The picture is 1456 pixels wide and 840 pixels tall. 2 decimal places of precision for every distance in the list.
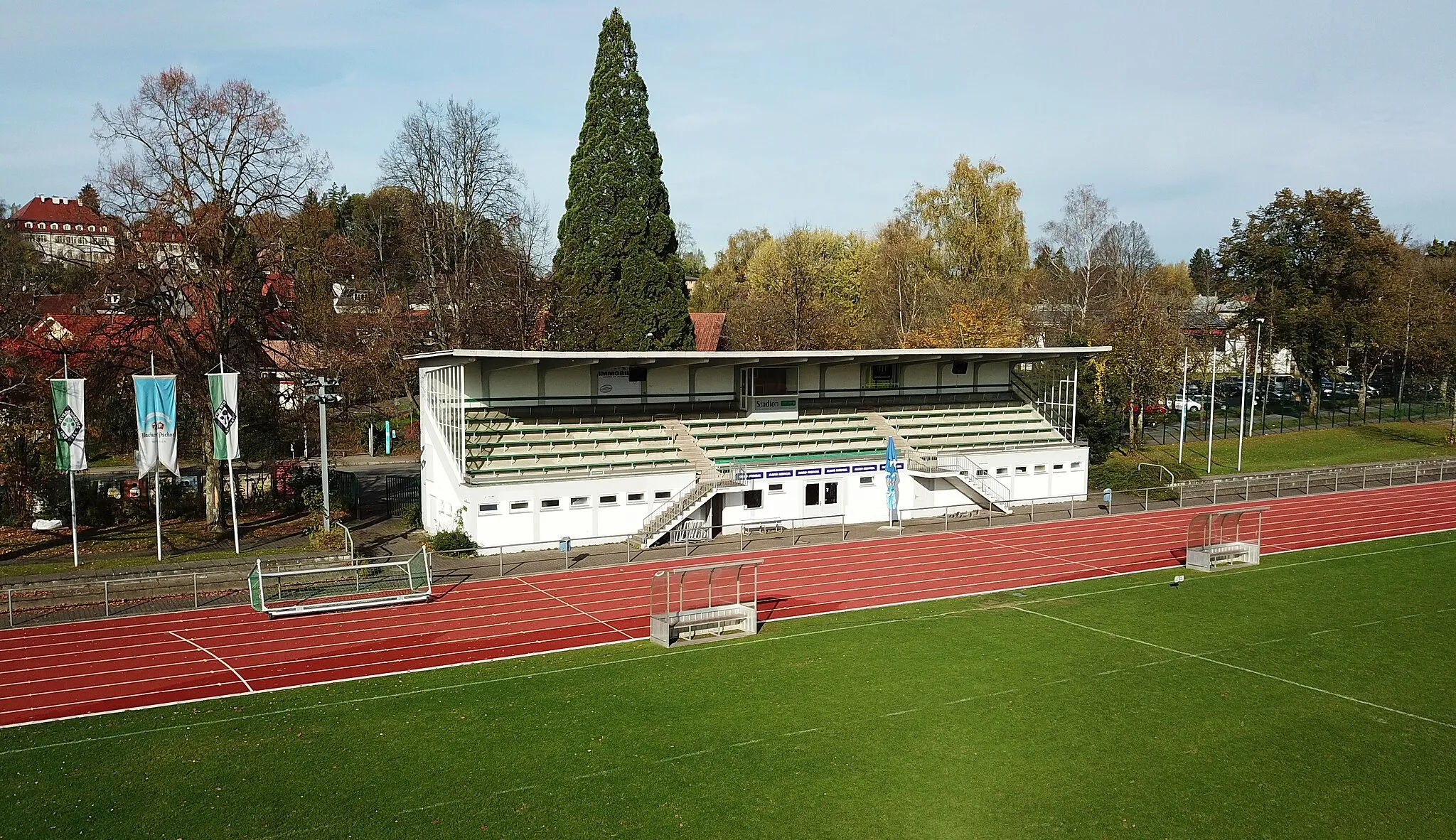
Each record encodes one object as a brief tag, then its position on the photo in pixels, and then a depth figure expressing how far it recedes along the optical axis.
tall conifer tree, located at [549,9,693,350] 50.75
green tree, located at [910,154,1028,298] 62.06
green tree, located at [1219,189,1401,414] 61.19
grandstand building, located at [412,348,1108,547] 31.25
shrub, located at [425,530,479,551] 29.62
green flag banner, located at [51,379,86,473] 27.39
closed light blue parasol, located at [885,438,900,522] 34.42
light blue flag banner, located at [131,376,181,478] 28.03
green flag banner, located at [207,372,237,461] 28.84
